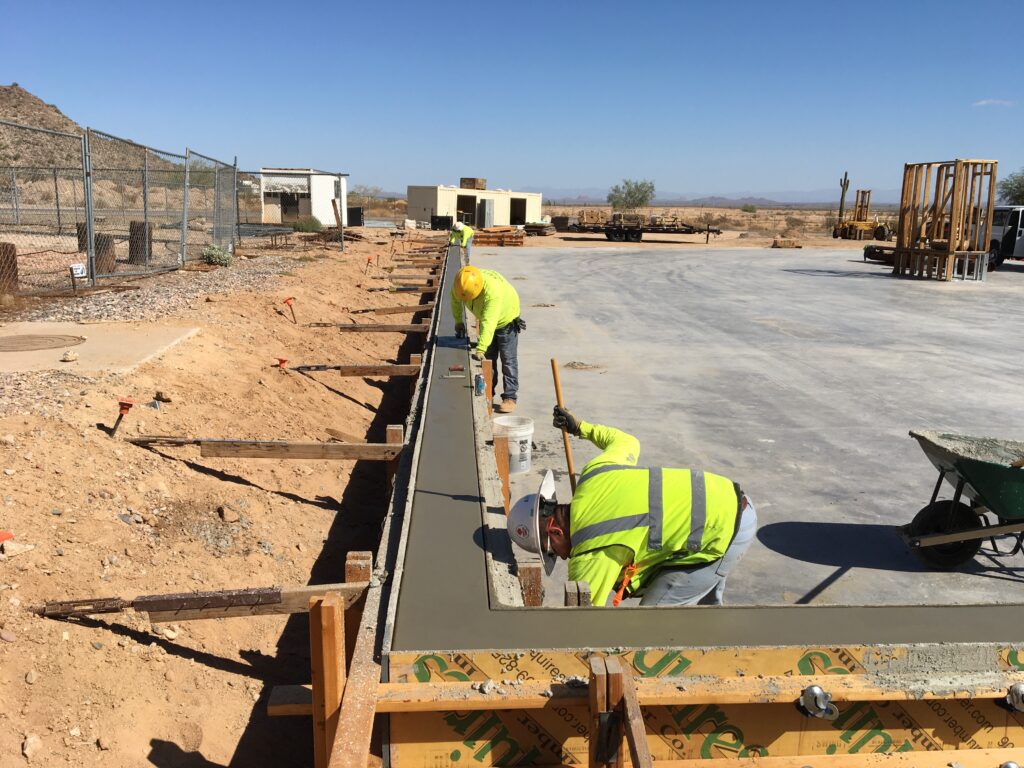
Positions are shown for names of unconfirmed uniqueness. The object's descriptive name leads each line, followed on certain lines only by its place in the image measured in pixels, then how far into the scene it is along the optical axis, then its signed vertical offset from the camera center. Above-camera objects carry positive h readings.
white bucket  6.86 -1.60
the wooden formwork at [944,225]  22.95 +1.18
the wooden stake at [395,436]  5.79 -1.36
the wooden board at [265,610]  3.88 -1.75
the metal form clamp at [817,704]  2.71 -1.47
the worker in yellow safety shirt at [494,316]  8.25 -0.72
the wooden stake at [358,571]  3.65 -1.46
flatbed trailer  43.03 +1.20
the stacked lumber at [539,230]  45.44 +1.06
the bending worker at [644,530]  3.58 -1.23
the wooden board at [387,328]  10.88 -1.12
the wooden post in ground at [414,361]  8.87 -1.26
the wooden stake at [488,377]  7.84 -1.27
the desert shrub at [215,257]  16.39 -0.40
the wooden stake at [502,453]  5.48 -1.37
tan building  44.62 +2.33
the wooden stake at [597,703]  2.60 -1.42
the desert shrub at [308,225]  31.25 +0.57
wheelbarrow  5.07 -1.50
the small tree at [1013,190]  56.84 +5.48
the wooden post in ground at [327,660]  2.93 -1.50
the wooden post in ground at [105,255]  13.34 -0.36
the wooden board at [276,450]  5.94 -1.52
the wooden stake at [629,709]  2.34 -1.40
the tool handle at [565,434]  5.13 -1.19
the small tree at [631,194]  90.12 +6.46
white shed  35.50 +1.87
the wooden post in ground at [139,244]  14.70 -0.18
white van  29.23 +1.13
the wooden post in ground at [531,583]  3.71 -1.51
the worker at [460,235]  20.28 +0.28
